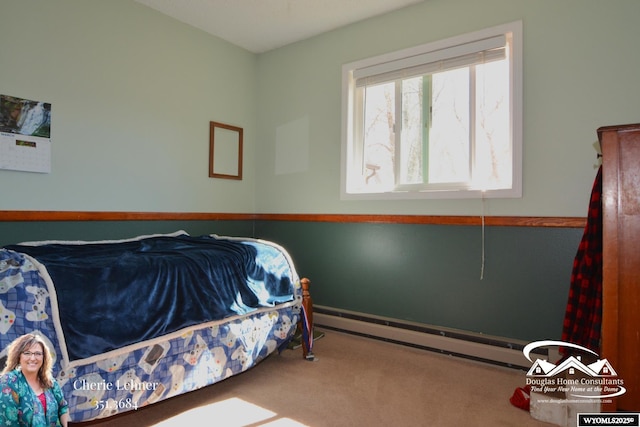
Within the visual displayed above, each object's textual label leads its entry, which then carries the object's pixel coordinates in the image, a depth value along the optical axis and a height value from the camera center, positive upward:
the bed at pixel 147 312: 1.61 -0.45
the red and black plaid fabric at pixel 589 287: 1.95 -0.34
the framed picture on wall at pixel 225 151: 3.64 +0.55
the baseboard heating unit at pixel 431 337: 2.61 -0.85
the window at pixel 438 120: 2.72 +0.68
